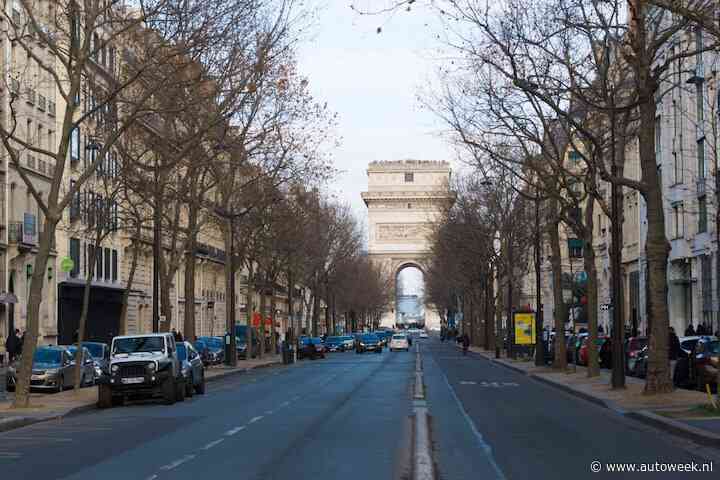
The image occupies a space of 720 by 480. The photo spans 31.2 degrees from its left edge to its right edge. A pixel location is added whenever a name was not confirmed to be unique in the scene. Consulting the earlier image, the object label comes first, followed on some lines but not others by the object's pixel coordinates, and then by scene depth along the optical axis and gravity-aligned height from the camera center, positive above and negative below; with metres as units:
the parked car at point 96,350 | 45.36 -0.71
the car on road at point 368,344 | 97.25 -1.12
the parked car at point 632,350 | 44.50 -0.78
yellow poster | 67.88 -0.04
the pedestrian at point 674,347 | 40.37 -0.61
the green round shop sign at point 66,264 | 54.19 +2.82
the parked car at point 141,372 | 31.50 -1.03
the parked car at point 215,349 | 66.31 -1.02
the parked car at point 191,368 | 34.56 -1.06
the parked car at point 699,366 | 32.00 -0.99
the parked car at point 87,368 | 41.66 -1.25
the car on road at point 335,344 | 107.00 -1.24
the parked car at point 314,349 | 82.35 -1.26
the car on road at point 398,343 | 103.88 -1.13
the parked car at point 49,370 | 38.19 -1.20
